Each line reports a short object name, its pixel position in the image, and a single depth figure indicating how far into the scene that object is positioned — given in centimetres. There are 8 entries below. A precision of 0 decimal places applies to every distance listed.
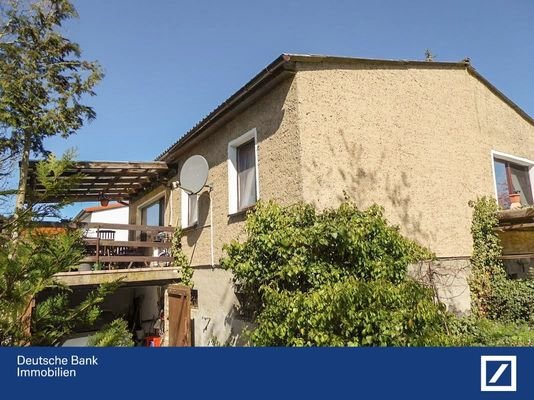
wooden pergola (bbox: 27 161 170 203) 1208
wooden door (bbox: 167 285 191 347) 985
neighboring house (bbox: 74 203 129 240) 2684
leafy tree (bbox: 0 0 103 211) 959
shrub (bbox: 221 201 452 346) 541
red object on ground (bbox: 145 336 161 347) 1206
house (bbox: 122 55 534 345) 767
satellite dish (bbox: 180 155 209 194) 1014
